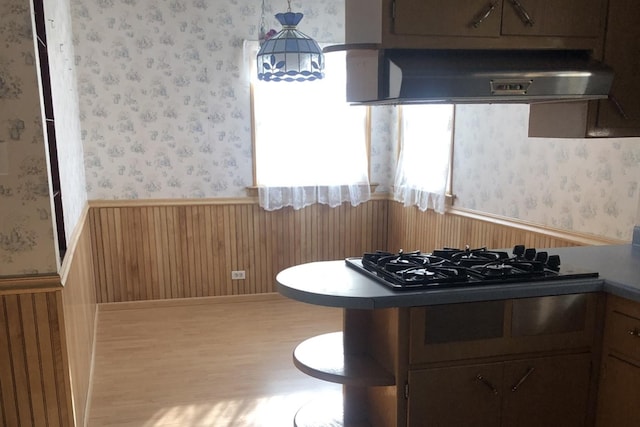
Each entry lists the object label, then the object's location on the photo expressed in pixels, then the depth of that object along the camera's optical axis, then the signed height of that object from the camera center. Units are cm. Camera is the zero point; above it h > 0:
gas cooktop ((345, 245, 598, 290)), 206 -55
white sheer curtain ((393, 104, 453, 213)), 441 -21
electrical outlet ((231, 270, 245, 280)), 505 -132
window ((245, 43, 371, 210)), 486 -8
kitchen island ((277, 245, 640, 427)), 202 -82
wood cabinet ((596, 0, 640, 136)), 230 +27
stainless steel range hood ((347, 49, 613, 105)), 198 +21
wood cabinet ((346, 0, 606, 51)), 206 +43
